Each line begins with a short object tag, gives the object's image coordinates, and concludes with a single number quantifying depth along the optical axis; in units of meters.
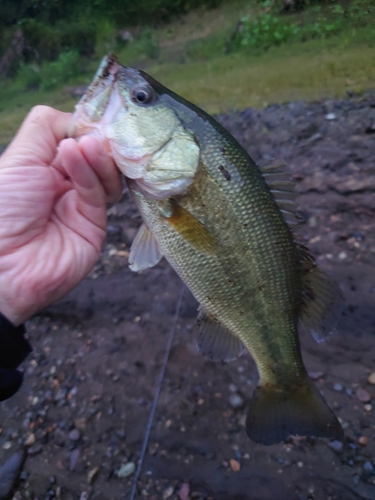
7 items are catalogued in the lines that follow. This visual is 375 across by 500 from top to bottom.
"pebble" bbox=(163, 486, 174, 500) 0.33
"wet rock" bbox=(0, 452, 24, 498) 0.36
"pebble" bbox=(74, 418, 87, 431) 0.38
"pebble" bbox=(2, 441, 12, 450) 0.39
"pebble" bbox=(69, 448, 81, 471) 0.36
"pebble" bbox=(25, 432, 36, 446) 0.38
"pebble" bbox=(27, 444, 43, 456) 0.38
